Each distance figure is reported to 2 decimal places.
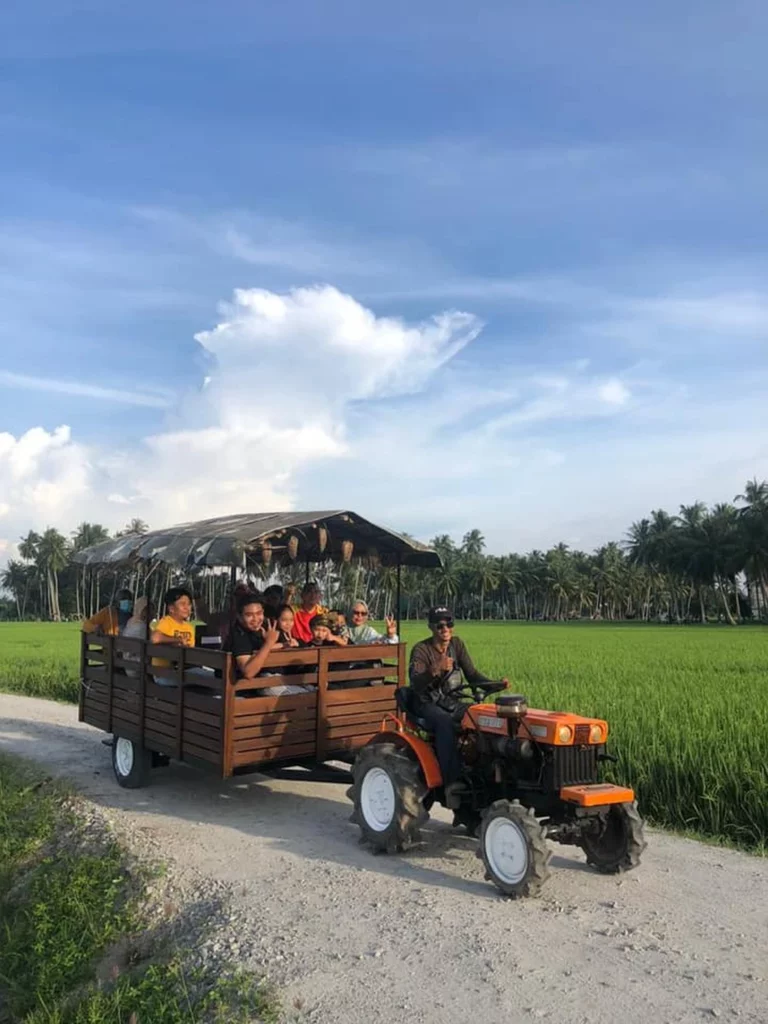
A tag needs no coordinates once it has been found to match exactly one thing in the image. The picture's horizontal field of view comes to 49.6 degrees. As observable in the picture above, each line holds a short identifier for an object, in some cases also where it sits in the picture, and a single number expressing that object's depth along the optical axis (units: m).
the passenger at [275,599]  8.51
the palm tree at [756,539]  63.56
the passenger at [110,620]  9.39
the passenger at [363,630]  8.63
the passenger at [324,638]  7.94
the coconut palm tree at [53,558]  88.25
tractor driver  5.96
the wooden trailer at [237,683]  6.79
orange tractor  5.03
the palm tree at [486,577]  94.00
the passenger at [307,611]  8.44
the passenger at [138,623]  8.40
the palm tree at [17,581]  97.38
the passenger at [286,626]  7.87
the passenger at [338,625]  8.54
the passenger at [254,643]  6.71
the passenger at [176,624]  7.83
